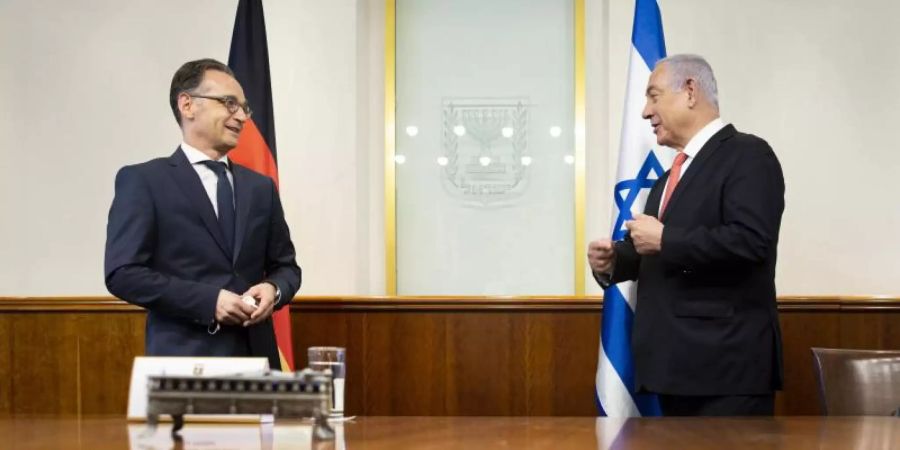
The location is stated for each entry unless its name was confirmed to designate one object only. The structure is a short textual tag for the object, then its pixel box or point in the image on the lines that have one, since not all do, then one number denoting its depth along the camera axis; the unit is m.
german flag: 4.45
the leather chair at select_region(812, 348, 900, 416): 3.05
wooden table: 1.87
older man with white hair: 3.00
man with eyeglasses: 2.98
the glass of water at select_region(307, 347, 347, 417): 2.17
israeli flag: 4.04
